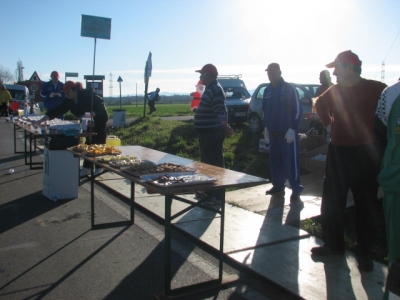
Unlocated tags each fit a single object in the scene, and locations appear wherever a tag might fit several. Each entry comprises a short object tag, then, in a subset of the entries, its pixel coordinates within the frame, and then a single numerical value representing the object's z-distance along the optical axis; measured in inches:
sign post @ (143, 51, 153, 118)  814.5
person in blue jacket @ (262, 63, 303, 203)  259.9
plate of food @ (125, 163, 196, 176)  167.0
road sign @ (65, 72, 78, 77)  950.2
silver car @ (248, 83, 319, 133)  501.4
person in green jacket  107.7
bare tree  3639.3
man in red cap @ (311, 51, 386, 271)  168.4
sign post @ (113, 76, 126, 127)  796.1
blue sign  297.9
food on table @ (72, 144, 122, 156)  223.5
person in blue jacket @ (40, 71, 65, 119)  457.4
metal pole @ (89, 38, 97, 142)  309.7
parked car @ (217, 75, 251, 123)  684.1
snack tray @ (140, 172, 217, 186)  145.5
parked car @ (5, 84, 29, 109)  1357.0
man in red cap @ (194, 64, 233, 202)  254.7
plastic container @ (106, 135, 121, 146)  374.3
